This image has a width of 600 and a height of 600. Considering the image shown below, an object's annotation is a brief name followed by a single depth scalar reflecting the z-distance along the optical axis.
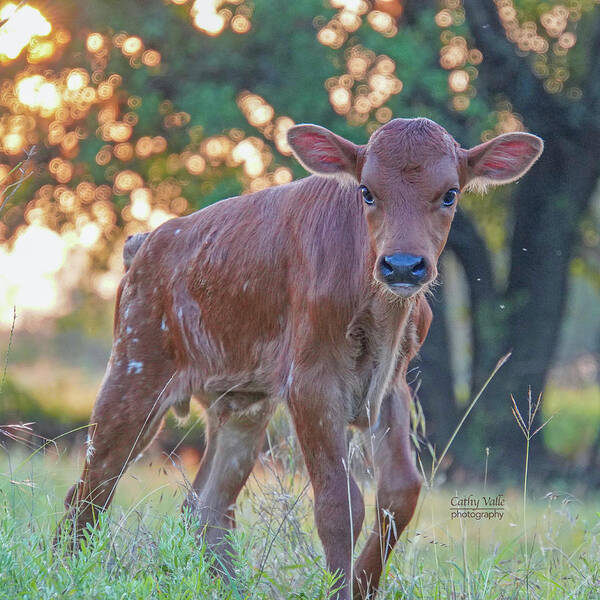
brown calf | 9.31
